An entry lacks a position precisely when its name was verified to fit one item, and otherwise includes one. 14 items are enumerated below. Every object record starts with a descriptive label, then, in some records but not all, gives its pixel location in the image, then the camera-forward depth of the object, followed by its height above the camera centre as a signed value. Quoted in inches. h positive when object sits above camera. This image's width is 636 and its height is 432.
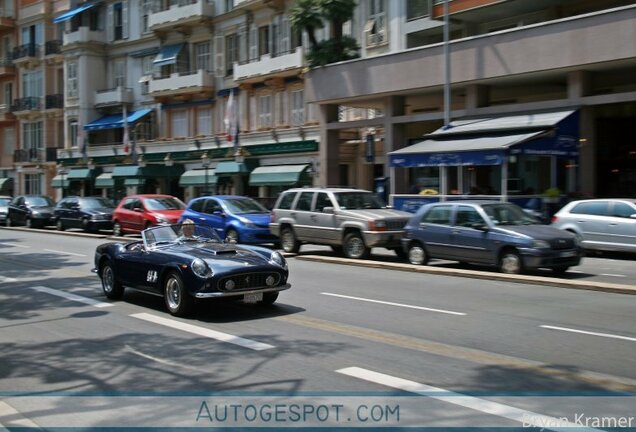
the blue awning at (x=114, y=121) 1718.8 +181.9
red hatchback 957.8 -32.6
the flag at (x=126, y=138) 1652.3 +125.8
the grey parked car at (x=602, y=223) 647.8 -33.7
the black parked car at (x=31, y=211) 1223.5 -39.5
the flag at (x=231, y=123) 1339.8 +131.4
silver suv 643.5 -31.5
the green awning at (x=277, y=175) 1320.1 +28.9
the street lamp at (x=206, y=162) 1406.3 +57.7
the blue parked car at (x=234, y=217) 775.1 -32.5
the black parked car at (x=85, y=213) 1072.8 -38.4
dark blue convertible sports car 358.3 -44.0
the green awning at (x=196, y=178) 1523.1 +26.3
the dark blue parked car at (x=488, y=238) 511.5 -39.6
